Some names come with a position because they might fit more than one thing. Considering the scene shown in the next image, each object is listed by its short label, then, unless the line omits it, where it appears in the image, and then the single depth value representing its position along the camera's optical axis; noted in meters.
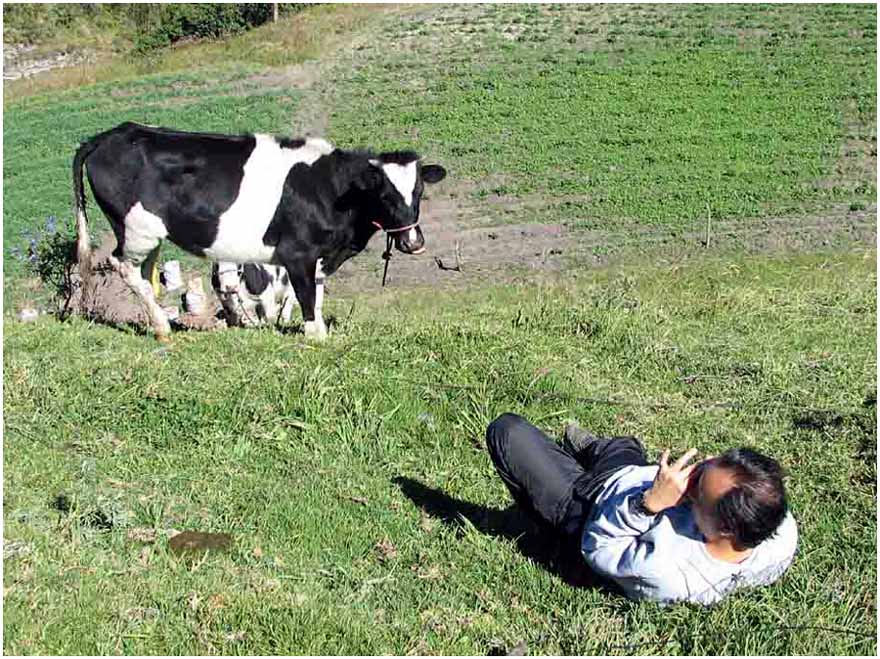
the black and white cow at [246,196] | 9.91
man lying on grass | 4.05
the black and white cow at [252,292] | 11.79
